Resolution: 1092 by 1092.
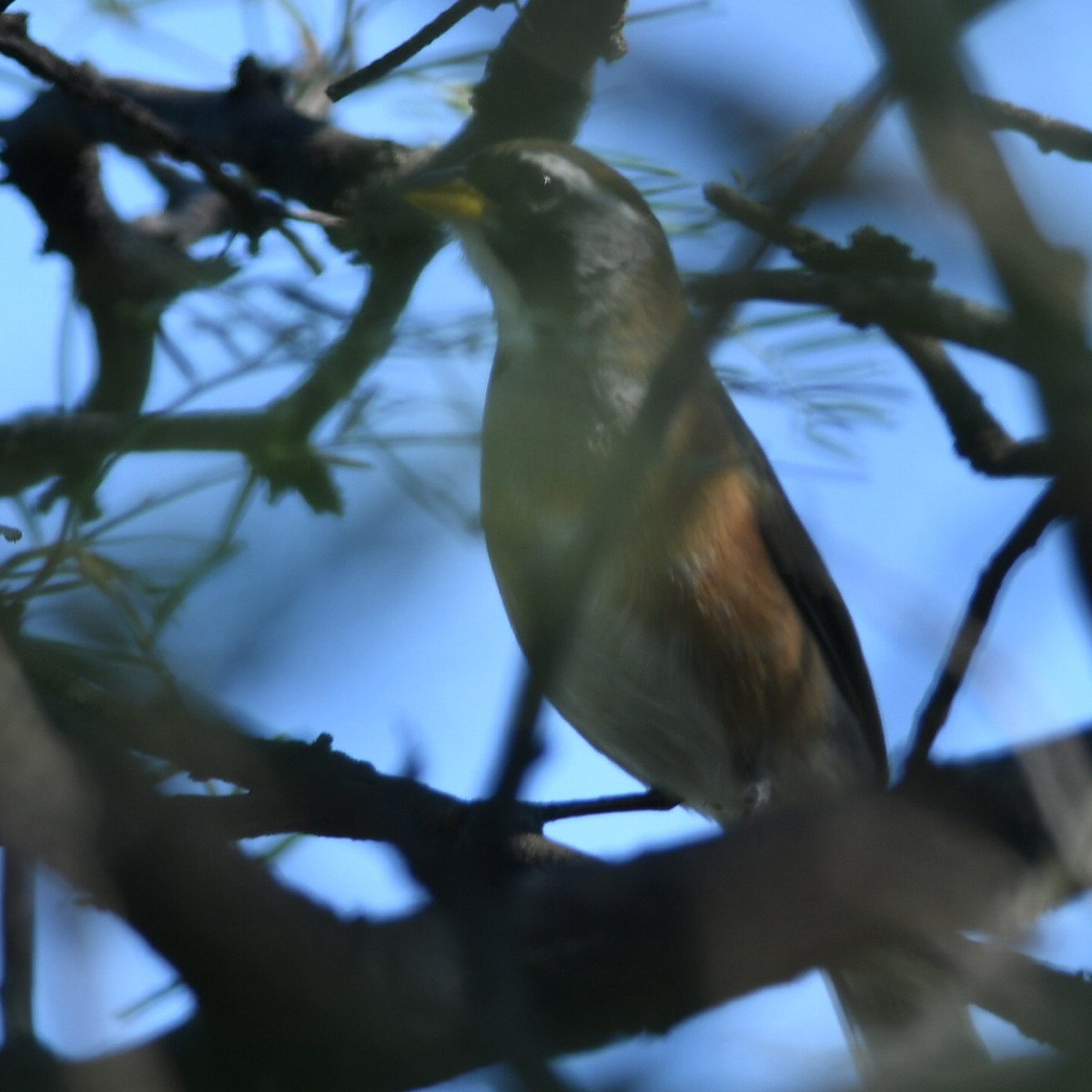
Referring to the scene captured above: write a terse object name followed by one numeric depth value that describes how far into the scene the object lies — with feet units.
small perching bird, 24.68
